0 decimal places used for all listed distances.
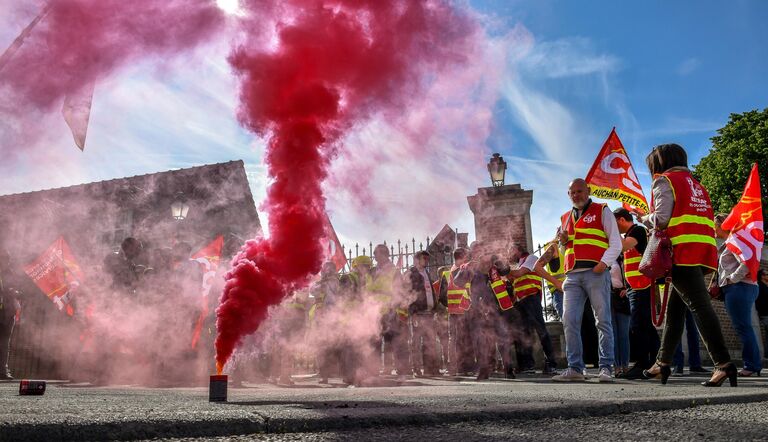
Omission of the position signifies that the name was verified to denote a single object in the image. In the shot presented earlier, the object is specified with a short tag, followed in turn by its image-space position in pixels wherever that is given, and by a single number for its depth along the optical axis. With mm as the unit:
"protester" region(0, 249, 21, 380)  8750
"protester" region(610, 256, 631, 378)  7562
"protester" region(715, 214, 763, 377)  6641
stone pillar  11648
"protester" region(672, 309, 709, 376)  7535
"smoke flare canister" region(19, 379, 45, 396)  4680
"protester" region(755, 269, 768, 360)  8484
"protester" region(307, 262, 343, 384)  8250
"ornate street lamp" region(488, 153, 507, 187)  11477
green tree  28656
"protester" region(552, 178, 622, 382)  5832
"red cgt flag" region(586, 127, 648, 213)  9720
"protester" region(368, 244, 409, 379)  8023
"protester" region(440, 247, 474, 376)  8977
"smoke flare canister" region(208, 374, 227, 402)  3691
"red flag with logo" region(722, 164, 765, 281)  6773
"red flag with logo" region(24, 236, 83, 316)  9789
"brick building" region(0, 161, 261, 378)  9922
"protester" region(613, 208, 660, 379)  6598
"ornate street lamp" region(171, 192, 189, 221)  11594
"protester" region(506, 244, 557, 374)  8766
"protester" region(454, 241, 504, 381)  8156
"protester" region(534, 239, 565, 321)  8705
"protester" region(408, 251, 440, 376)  8516
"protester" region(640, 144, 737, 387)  4598
